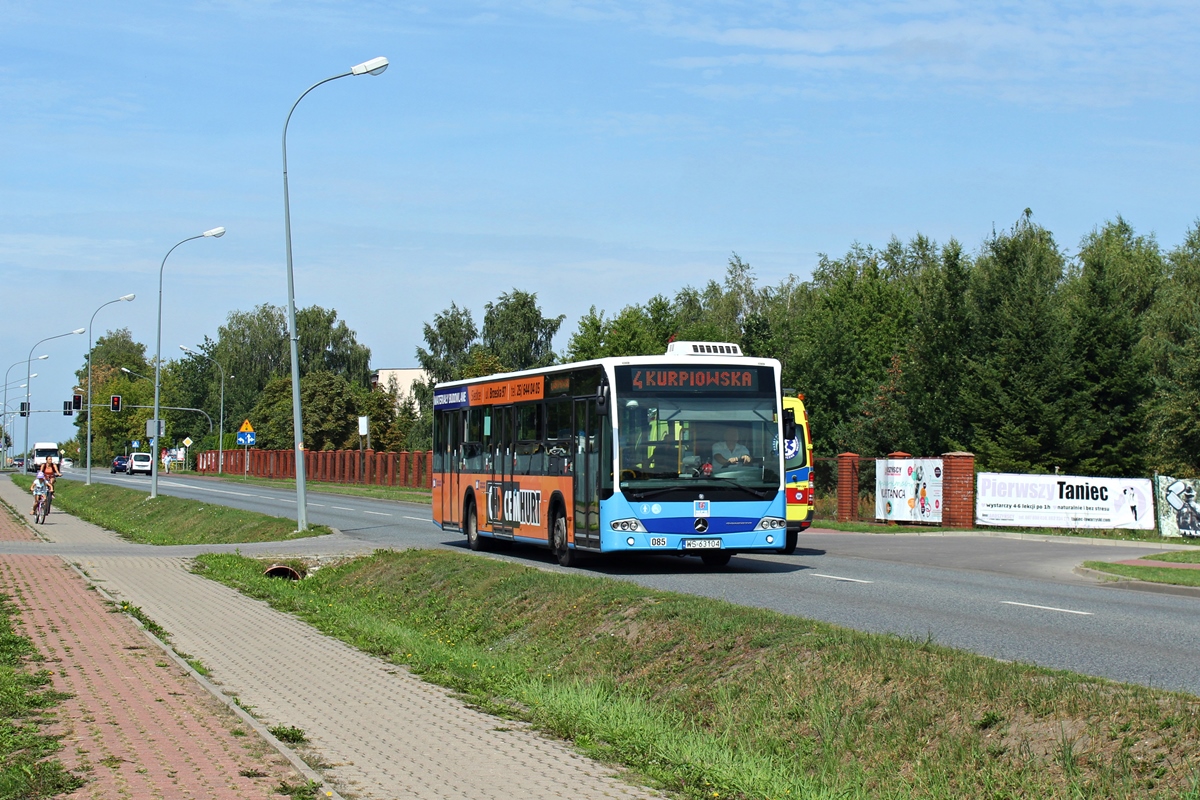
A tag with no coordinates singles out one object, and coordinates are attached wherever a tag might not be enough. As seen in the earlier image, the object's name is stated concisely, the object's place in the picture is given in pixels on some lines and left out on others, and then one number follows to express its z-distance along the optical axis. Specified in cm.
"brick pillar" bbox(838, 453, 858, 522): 3669
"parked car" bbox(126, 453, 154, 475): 11044
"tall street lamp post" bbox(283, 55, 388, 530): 2767
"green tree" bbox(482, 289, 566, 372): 10044
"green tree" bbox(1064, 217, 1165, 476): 4594
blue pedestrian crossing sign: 7356
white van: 13382
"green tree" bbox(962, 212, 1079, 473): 4581
